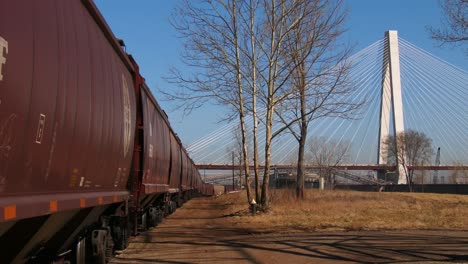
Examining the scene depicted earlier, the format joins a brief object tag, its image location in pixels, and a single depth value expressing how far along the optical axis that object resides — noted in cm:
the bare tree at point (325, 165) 8713
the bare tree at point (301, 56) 2217
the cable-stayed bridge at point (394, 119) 5194
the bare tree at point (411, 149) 9641
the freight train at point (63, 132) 421
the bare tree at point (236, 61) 2409
